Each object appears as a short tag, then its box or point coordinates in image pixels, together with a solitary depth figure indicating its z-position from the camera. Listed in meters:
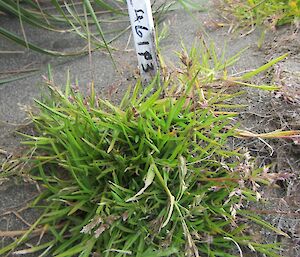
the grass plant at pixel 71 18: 0.28
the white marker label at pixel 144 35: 0.22
